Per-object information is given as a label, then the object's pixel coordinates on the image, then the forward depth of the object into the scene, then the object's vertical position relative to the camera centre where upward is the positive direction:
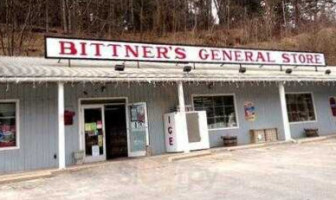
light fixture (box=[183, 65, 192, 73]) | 13.40 +2.48
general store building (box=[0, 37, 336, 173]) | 11.06 +1.33
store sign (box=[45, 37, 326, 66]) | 12.22 +3.30
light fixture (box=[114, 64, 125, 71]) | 12.23 +2.46
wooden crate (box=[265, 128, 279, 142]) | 15.77 -0.04
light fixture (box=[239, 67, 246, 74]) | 15.17 +2.61
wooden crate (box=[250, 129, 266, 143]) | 15.33 -0.03
